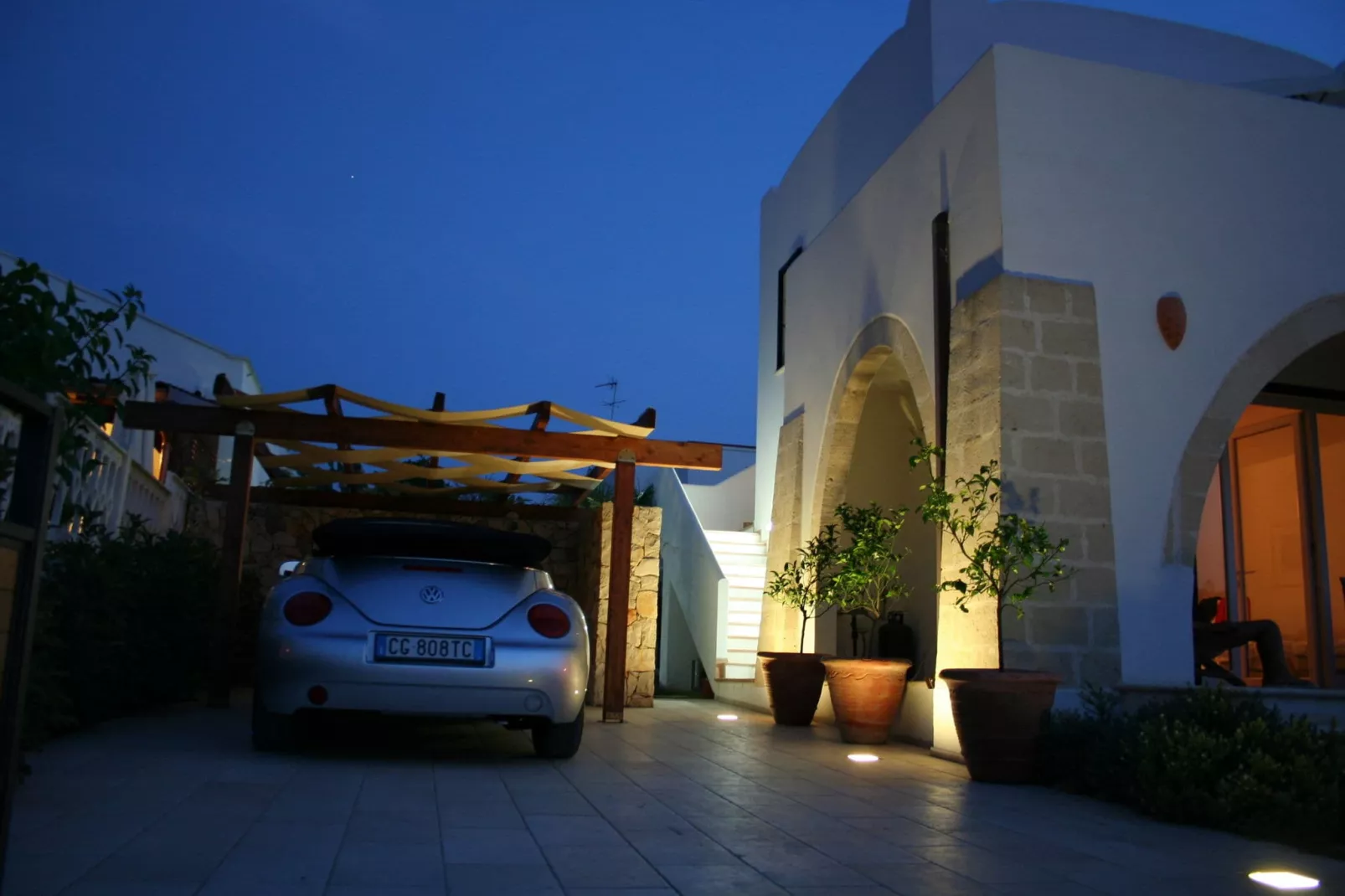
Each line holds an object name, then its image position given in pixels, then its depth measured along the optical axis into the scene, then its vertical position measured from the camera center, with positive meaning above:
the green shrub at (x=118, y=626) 4.66 -0.08
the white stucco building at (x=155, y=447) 7.53 +1.66
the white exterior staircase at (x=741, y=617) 11.63 +0.17
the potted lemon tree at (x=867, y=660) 7.33 -0.16
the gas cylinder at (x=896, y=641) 10.43 -0.03
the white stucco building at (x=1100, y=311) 6.41 +2.28
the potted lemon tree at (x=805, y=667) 8.55 -0.26
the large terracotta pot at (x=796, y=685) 8.55 -0.41
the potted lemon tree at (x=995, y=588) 5.45 +0.31
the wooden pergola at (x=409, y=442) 8.23 +1.49
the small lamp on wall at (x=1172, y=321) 6.83 +2.10
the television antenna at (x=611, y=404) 25.75 +5.81
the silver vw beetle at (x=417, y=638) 5.05 -0.08
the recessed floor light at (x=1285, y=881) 3.19 -0.70
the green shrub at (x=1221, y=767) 4.05 -0.49
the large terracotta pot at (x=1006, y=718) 5.44 -0.40
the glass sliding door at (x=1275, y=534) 9.51 +1.06
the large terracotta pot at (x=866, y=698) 7.32 -0.42
